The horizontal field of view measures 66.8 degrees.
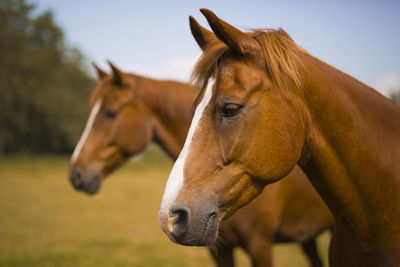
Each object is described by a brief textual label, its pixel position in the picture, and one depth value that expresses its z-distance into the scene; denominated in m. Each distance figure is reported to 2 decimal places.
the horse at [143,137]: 3.01
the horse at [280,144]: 1.40
